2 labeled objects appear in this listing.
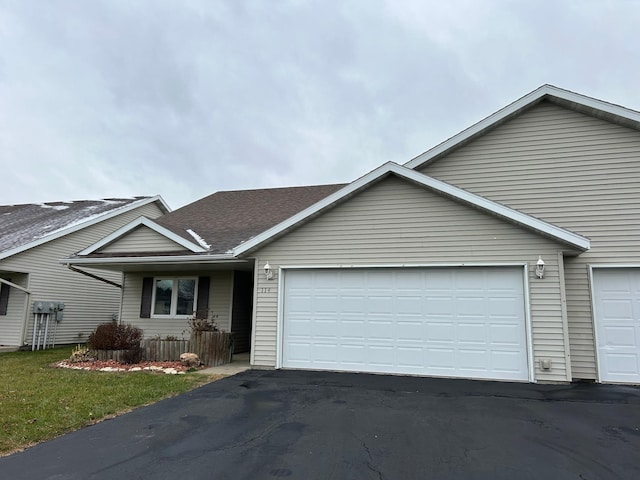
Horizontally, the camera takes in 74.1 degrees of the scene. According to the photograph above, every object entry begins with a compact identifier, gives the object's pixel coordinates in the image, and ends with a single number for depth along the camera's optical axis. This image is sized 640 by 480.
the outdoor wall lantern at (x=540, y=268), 7.74
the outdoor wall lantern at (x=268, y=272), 9.20
